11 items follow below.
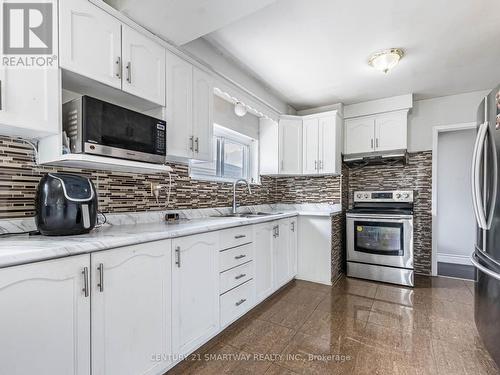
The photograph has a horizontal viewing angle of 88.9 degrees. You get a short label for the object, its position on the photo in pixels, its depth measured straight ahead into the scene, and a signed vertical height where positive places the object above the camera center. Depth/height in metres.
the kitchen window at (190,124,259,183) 2.76 +0.33
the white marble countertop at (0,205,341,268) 0.94 -0.26
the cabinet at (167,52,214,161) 1.92 +0.61
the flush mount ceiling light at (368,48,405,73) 2.37 +1.21
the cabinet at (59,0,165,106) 1.34 +0.80
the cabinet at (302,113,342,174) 3.45 +0.56
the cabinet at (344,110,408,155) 3.43 +0.73
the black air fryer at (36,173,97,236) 1.21 -0.10
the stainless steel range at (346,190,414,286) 3.08 -0.69
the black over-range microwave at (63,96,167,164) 1.35 +0.32
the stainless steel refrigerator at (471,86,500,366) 1.56 -0.23
